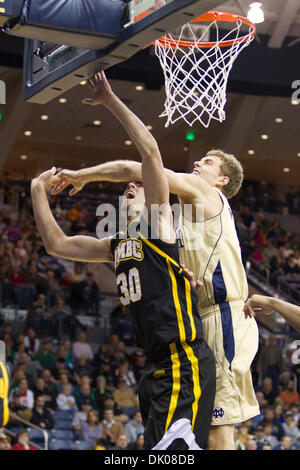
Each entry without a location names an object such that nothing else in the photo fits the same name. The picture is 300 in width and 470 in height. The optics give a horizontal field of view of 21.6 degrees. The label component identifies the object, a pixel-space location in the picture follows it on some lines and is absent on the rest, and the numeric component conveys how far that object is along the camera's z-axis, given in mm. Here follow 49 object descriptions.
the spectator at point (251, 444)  12422
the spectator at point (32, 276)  16938
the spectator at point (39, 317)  15680
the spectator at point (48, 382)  13430
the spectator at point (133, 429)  12766
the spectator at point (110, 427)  12617
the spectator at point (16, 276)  16781
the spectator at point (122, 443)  12328
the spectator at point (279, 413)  14562
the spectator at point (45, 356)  14375
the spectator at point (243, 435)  12867
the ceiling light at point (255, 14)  12081
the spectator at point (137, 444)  12068
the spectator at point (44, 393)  13148
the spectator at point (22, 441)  11027
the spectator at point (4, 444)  10552
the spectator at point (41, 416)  12586
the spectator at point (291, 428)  13938
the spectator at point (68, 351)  14952
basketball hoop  6242
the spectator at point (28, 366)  13547
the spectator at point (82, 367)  14984
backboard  4059
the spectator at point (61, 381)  13681
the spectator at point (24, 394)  12635
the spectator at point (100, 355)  15320
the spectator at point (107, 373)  14891
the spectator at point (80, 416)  12812
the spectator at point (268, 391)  15711
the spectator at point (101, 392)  13944
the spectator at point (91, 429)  12688
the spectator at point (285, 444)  13269
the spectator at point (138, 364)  15617
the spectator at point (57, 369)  14219
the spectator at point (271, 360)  16641
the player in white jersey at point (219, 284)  4824
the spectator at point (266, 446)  12585
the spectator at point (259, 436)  12923
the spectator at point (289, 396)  15578
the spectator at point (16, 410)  12211
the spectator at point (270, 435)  13474
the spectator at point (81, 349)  15385
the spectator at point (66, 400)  13344
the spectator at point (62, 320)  16050
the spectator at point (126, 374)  14789
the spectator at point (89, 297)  17406
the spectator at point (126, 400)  14062
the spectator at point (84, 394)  13805
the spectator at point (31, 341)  14859
